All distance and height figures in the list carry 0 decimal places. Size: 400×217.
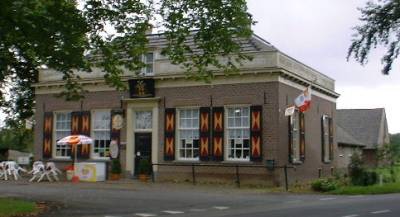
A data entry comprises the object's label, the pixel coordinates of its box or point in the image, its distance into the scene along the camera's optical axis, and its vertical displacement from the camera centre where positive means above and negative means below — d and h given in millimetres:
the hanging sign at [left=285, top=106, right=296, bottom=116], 26970 +2650
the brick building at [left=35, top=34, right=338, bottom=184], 27234 +2537
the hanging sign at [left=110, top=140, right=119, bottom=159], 30641 +1075
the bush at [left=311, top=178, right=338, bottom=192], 24453 -550
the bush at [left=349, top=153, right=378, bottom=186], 26906 -112
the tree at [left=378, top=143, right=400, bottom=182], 34250 +1031
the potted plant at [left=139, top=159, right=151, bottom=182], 29328 +33
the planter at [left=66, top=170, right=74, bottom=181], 30203 -176
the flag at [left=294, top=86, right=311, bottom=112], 27375 +3129
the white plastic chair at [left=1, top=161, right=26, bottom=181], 30294 +60
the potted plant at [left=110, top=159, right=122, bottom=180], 30094 +29
